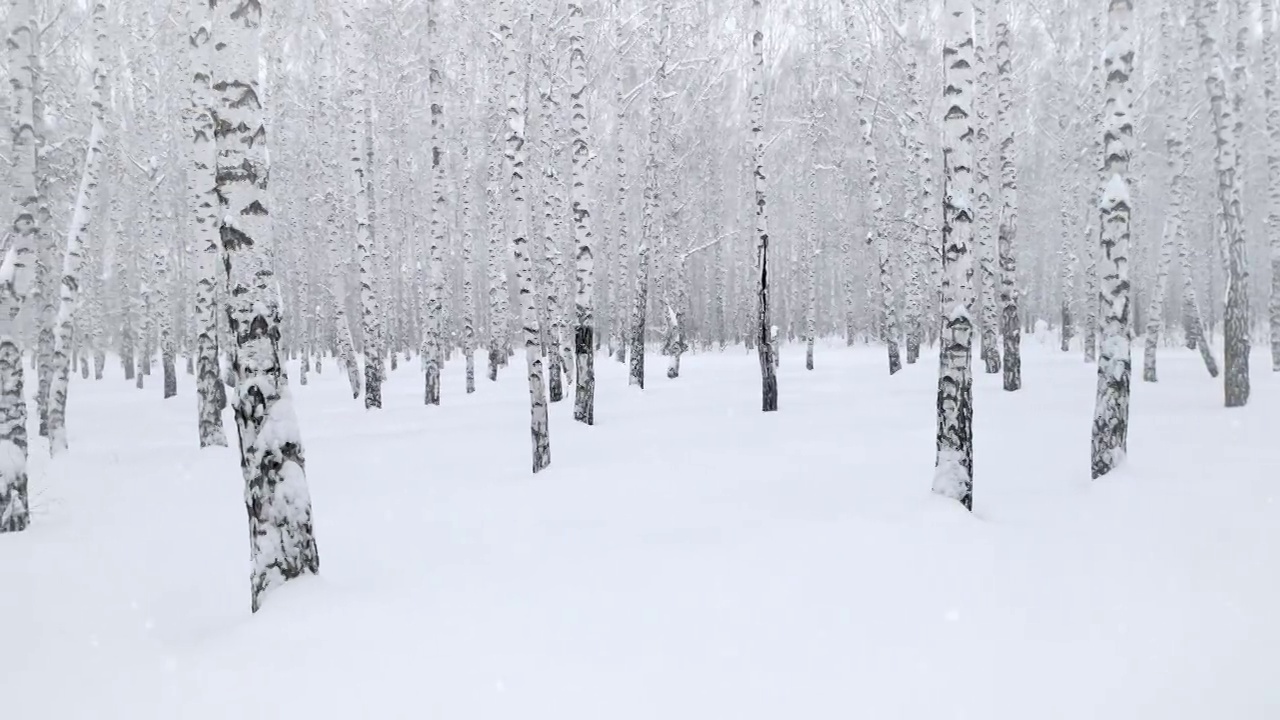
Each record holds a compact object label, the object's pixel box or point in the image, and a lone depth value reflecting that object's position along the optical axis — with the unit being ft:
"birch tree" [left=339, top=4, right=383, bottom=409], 54.65
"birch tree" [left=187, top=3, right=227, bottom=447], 38.91
